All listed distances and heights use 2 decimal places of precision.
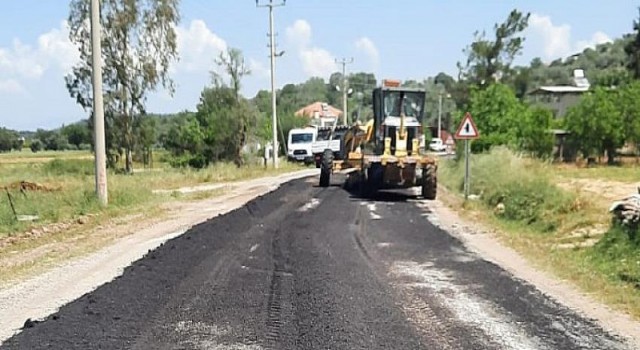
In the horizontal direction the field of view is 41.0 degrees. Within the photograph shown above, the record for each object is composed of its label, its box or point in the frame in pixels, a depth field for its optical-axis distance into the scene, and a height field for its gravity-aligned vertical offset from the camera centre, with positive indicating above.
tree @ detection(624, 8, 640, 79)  73.44 +6.09
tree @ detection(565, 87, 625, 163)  56.91 -0.21
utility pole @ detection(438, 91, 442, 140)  103.20 +2.05
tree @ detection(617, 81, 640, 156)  56.56 +0.58
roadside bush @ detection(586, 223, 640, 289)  11.60 -2.05
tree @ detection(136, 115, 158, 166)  54.23 -0.63
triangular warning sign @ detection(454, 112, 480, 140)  24.80 -0.27
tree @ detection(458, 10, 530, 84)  73.62 +6.11
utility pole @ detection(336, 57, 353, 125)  83.06 +2.50
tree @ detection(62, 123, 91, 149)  96.55 -1.09
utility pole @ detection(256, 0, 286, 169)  55.16 +1.12
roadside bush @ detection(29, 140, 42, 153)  103.79 -2.54
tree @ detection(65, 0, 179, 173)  52.41 +4.07
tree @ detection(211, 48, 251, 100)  60.94 +3.67
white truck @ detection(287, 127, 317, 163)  64.75 -1.59
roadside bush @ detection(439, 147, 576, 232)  19.31 -1.82
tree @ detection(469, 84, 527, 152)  48.19 +0.38
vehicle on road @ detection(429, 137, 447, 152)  63.61 -1.79
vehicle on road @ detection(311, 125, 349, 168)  48.22 -1.13
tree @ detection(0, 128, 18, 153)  93.75 -1.56
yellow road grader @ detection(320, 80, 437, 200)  26.52 -0.81
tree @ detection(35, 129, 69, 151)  104.81 -1.87
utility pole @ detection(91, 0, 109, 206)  23.09 +0.72
